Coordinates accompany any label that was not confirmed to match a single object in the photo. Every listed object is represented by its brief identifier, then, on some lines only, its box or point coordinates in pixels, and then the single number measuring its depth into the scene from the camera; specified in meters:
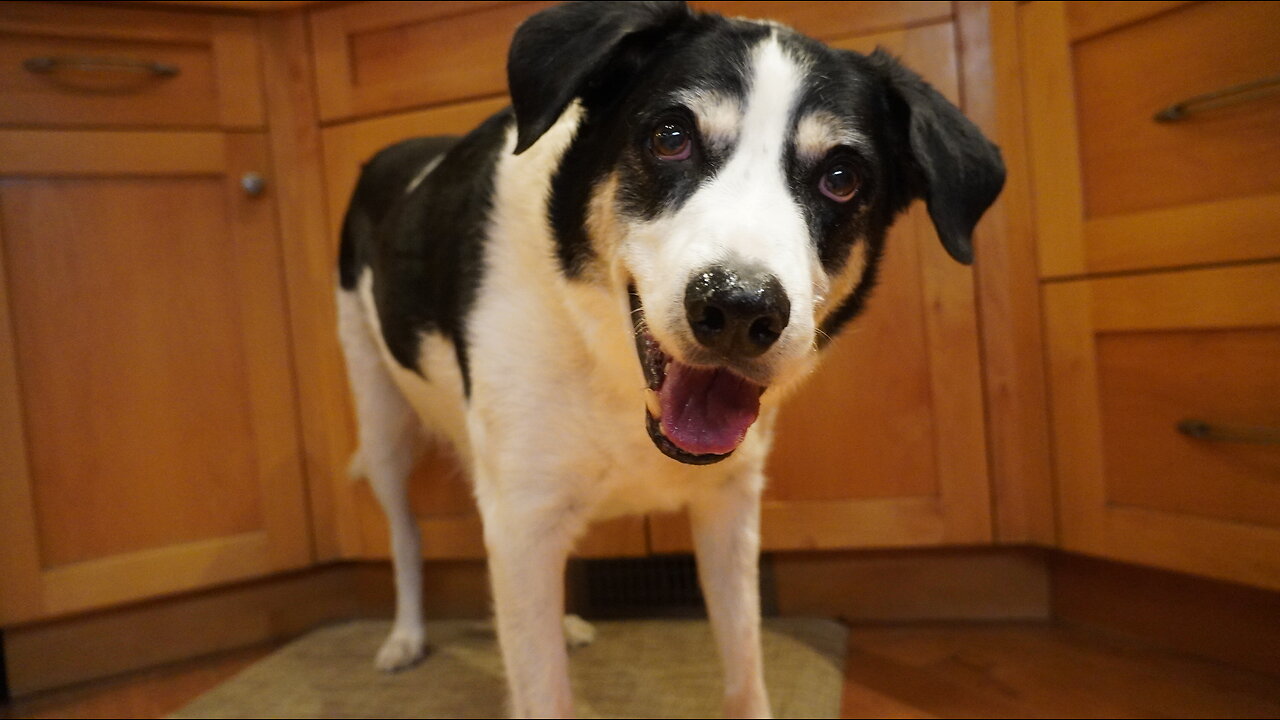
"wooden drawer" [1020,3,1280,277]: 1.58
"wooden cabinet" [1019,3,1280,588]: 1.60
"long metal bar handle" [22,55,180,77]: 2.00
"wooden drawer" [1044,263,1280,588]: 1.62
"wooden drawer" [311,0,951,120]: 2.16
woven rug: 1.85
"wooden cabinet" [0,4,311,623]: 2.02
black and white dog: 1.08
